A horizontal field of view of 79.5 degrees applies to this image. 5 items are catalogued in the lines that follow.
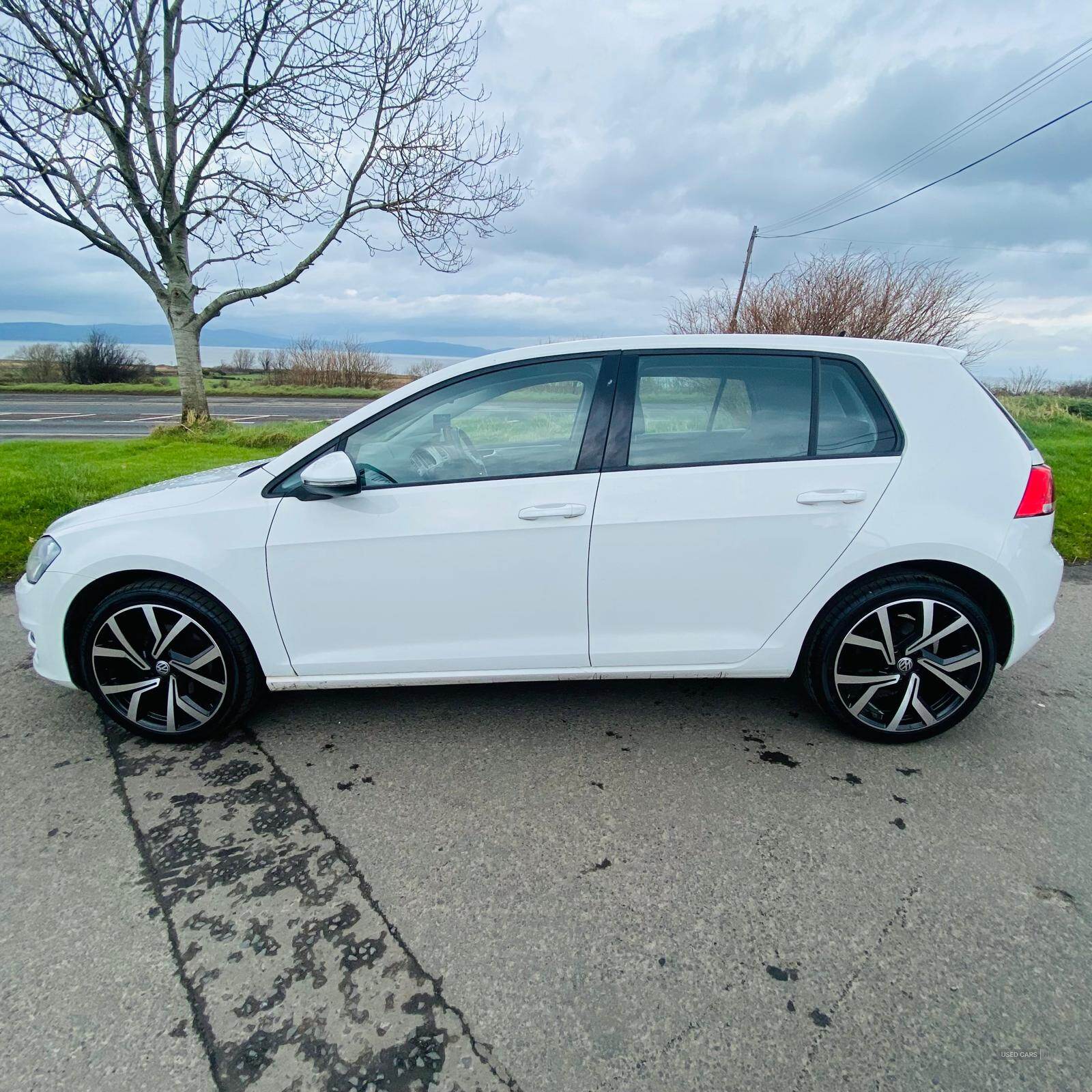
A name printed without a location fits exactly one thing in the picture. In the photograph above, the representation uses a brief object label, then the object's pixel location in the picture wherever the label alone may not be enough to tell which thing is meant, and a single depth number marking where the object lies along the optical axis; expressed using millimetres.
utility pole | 14273
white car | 2643
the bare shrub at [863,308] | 12633
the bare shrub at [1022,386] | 16562
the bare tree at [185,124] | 9055
